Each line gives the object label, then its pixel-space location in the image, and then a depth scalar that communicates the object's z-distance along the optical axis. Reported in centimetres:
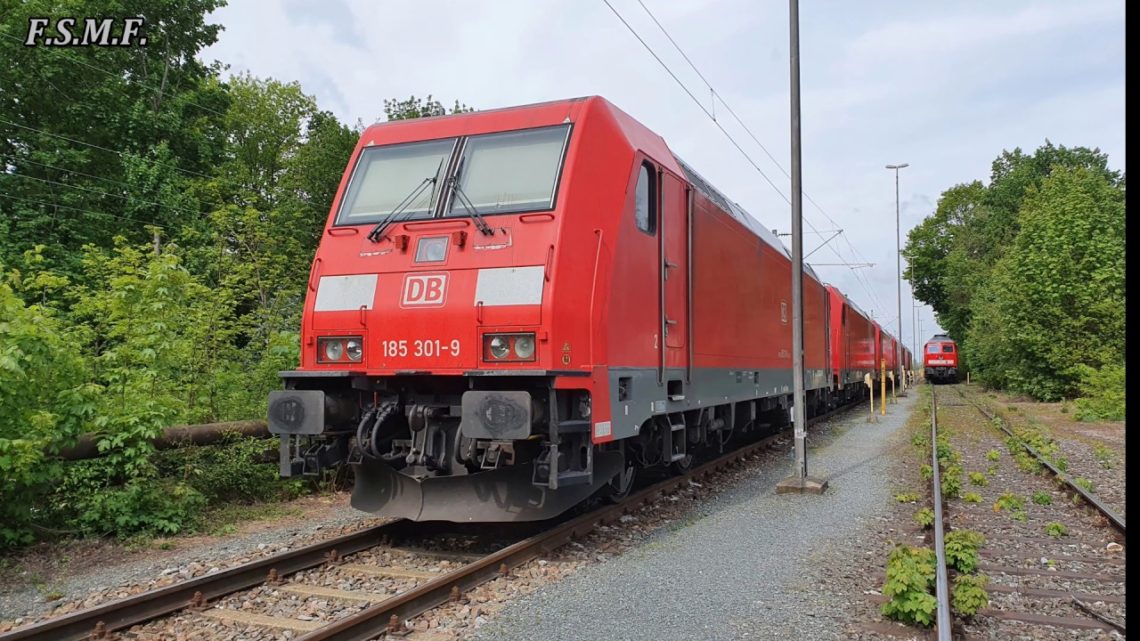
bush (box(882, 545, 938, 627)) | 447
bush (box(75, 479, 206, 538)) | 643
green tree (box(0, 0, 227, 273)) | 1975
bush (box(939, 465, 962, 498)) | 854
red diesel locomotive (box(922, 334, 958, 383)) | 4781
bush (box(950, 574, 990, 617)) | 456
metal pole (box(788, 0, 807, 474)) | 959
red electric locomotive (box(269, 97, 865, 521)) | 562
